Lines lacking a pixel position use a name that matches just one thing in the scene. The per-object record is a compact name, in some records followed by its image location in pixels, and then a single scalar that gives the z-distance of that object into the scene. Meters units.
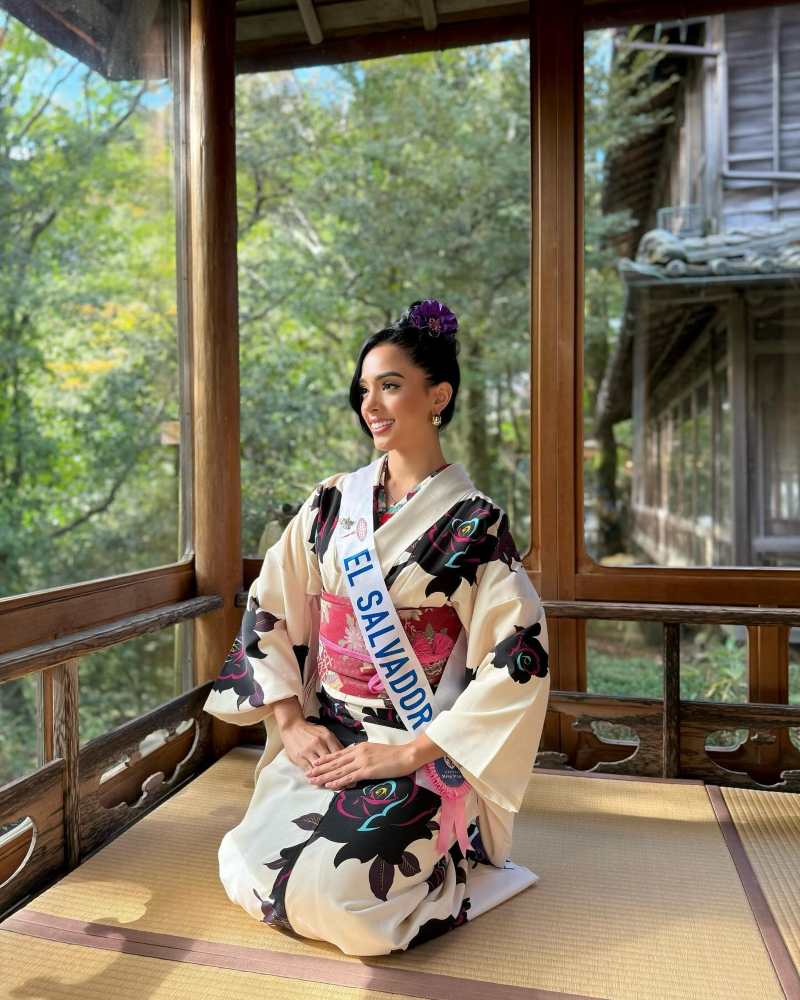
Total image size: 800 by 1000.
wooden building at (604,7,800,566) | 4.78
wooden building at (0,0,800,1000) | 1.58
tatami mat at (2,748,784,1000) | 1.55
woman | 1.66
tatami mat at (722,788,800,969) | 1.75
